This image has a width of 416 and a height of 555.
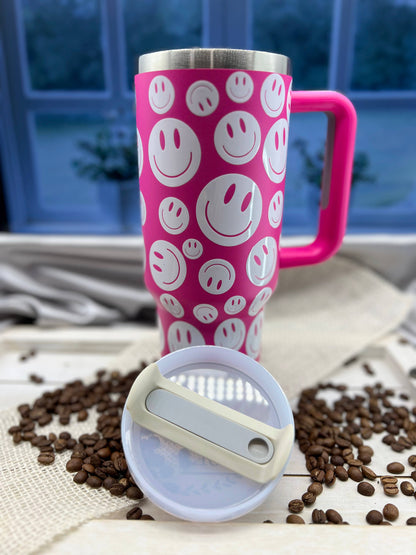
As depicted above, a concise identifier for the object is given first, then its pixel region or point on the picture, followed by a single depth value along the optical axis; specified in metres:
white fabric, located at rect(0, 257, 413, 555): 0.41
